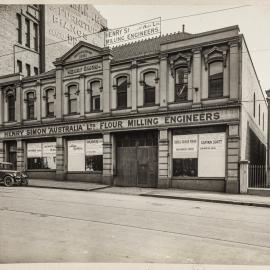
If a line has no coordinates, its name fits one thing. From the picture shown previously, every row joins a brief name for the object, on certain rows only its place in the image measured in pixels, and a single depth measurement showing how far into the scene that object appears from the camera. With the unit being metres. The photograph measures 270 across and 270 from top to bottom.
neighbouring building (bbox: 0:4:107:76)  25.66
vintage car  19.31
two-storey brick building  16.86
